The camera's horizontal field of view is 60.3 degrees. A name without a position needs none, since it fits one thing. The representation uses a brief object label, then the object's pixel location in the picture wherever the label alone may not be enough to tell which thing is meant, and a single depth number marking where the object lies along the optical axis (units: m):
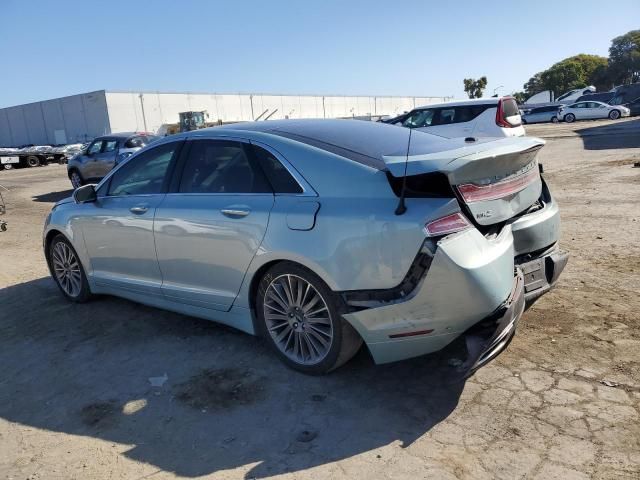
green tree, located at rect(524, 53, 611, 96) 85.50
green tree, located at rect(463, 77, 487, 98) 78.69
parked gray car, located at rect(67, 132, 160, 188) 15.66
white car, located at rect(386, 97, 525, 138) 13.14
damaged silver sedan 3.10
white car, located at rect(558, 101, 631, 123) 37.94
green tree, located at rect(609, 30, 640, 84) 83.94
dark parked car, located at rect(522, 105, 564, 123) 41.66
